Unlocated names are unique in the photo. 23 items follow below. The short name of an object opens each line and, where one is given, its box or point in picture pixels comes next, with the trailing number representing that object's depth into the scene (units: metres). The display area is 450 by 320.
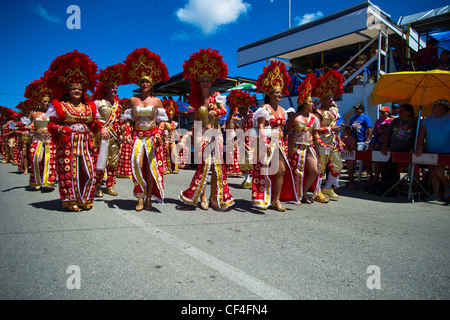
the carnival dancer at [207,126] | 4.74
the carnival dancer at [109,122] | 6.01
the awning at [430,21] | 10.68
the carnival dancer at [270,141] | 4.80
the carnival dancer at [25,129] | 9.06
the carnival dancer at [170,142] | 11.28
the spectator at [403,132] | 6.72
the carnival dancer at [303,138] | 5.31
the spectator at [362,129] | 8.26
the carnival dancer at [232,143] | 8.23
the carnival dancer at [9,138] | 14.23
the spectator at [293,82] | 12.42
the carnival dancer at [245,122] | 7.29
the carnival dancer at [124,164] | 8.29
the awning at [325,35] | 10.55
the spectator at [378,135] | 7.71
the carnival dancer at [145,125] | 4.65
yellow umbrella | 6.52
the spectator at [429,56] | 10.16
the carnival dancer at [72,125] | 4.57
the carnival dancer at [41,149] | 6.55
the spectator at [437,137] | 6.07
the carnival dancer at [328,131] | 5.91
